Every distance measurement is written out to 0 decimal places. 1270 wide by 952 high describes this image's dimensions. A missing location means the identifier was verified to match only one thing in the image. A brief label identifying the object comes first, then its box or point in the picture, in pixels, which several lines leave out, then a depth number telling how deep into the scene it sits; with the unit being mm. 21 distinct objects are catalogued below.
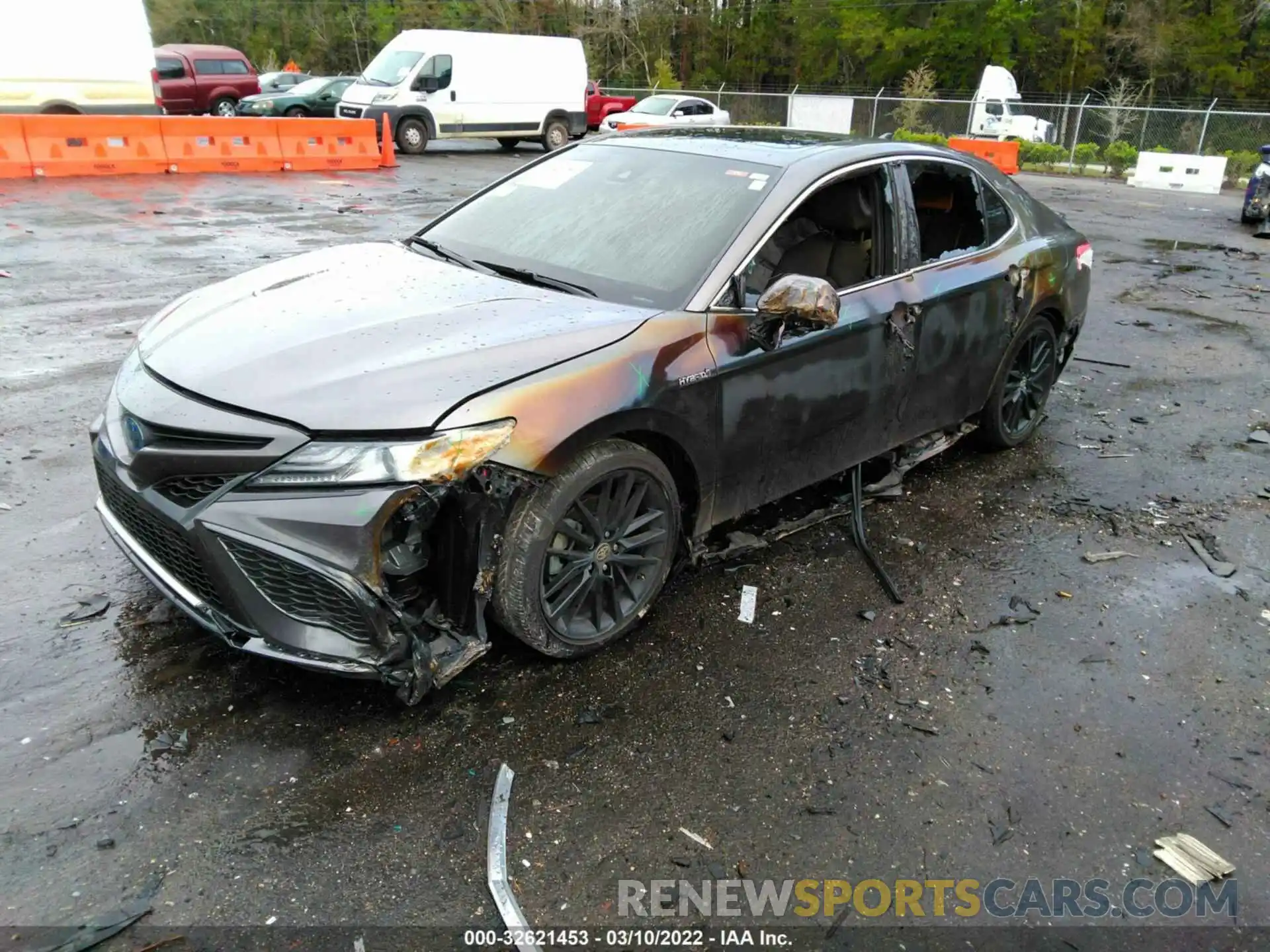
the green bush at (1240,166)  22359
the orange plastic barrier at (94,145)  13477
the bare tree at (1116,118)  26906
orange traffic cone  17734
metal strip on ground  2238
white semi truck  29297
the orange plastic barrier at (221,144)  15062
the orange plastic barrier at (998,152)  21672
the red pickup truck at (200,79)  23844
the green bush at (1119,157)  23703
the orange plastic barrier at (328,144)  16391
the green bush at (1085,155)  24922
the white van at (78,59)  15641
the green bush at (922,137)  25094
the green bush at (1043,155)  24984
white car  23328
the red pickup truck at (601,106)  28031
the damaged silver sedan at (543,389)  2590
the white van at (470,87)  19938
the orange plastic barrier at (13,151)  13070
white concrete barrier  21203
